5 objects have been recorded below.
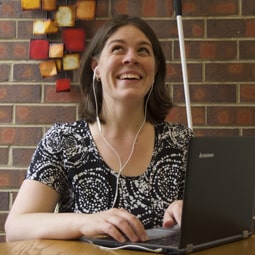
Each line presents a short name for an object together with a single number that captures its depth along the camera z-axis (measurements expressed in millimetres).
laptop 1962
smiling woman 2549
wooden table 2038
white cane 3005
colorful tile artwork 3208
